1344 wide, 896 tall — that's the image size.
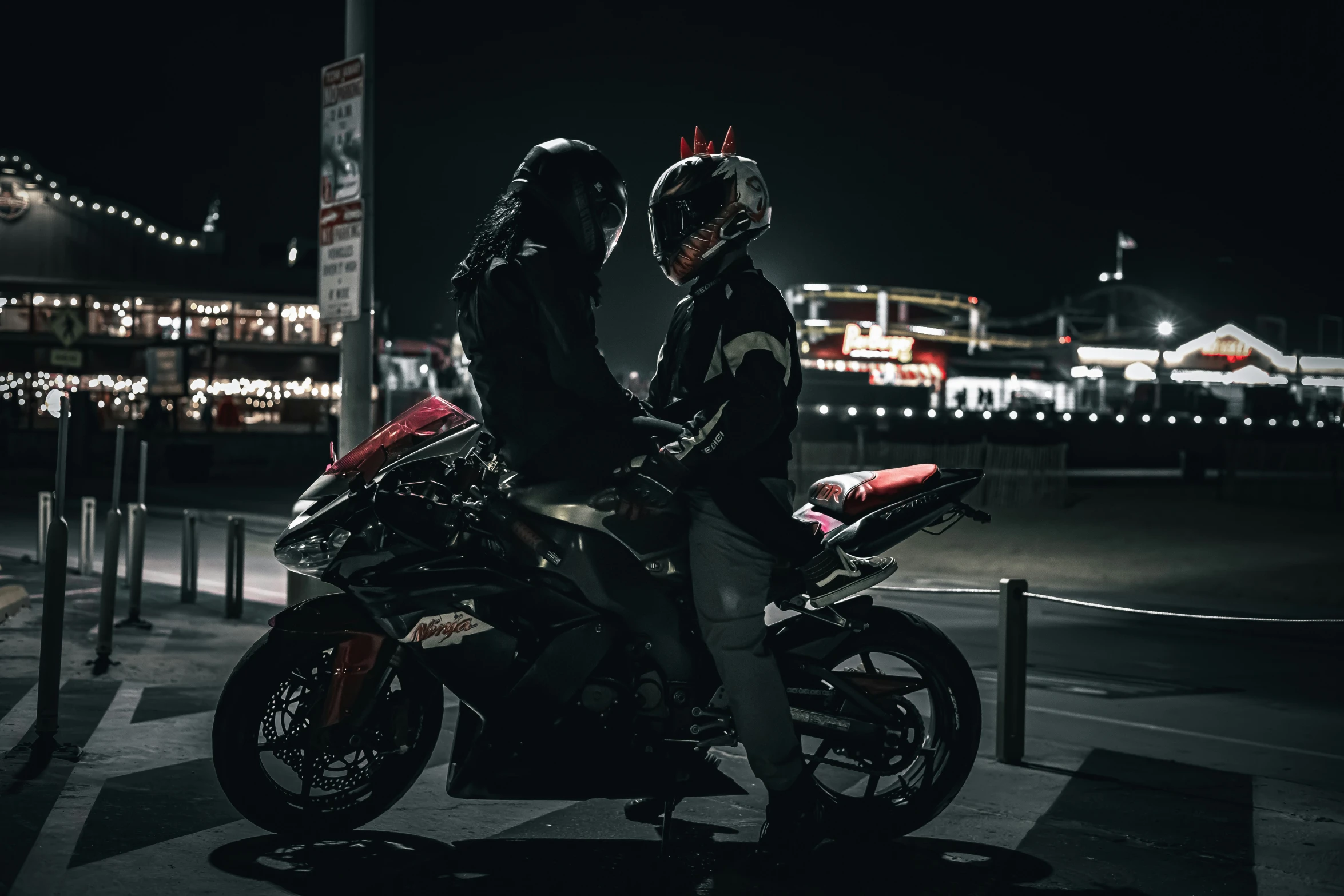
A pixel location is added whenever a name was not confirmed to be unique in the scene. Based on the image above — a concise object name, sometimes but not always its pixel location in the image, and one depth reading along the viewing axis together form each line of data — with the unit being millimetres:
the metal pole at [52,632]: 6254
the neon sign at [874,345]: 75938
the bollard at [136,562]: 10359
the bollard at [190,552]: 11859
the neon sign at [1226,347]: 77750
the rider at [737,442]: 4383
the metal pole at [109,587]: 8773
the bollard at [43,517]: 14758
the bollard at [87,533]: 14359
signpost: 9258
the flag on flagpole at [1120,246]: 89375
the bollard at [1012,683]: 6641
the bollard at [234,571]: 10938
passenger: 4449
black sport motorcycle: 4465
